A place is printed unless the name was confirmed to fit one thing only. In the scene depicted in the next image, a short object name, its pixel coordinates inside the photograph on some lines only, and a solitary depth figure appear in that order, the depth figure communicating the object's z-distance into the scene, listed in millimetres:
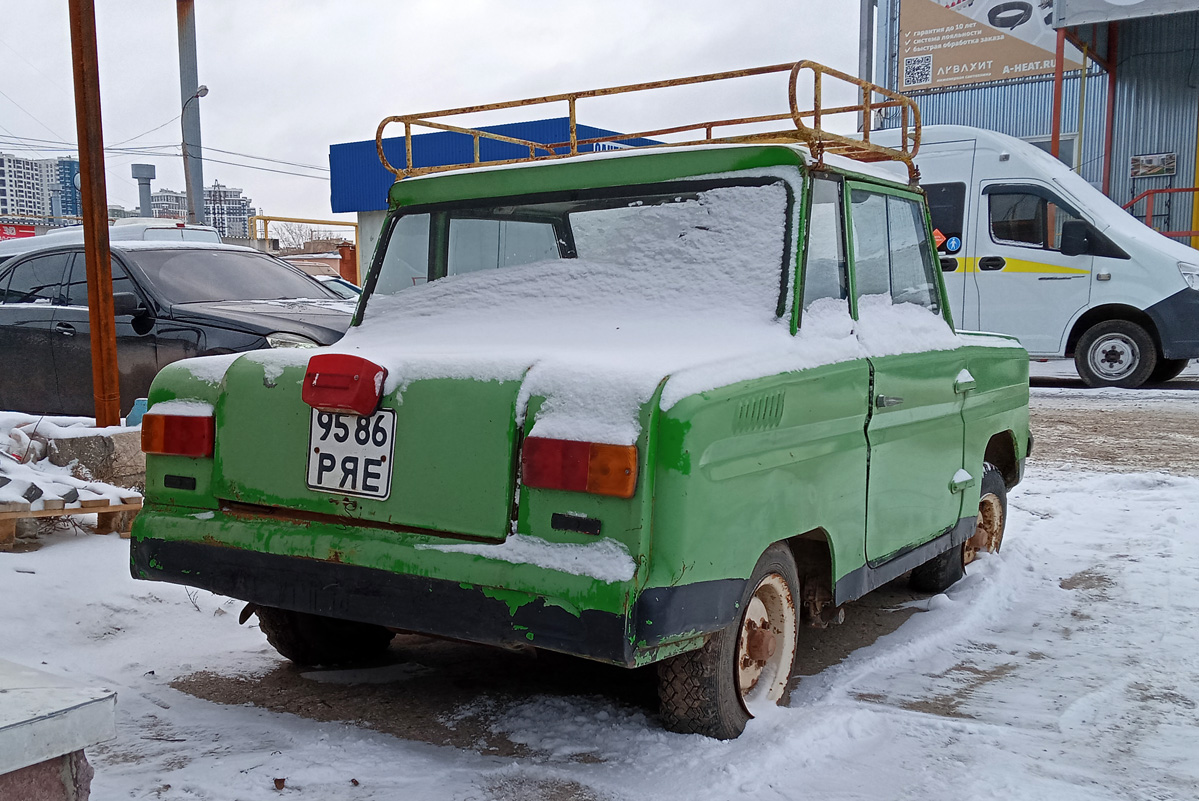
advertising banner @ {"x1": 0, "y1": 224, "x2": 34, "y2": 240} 49031
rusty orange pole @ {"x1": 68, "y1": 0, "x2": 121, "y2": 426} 5621
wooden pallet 4539
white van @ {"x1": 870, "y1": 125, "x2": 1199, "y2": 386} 11695
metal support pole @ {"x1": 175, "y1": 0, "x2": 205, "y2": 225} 21109
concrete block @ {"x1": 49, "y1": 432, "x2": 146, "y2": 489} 5391
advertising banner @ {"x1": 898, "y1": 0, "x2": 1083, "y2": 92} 24891
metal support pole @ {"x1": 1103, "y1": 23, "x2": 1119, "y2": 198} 20656
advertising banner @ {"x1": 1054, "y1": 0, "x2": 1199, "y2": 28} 16844
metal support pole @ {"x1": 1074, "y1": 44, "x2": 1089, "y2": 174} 20206
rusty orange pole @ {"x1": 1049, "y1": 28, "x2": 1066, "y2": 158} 16728
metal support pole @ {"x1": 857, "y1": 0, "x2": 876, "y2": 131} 22406
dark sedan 6680
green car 2629
